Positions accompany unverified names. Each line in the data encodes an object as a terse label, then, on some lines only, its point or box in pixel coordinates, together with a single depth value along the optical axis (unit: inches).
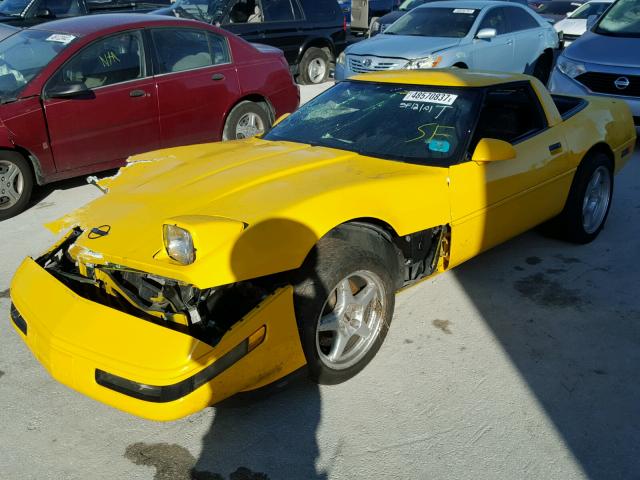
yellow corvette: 99.7
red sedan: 214.4
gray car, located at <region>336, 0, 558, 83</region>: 349.7
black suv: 407.5
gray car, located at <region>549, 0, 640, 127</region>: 279.9
